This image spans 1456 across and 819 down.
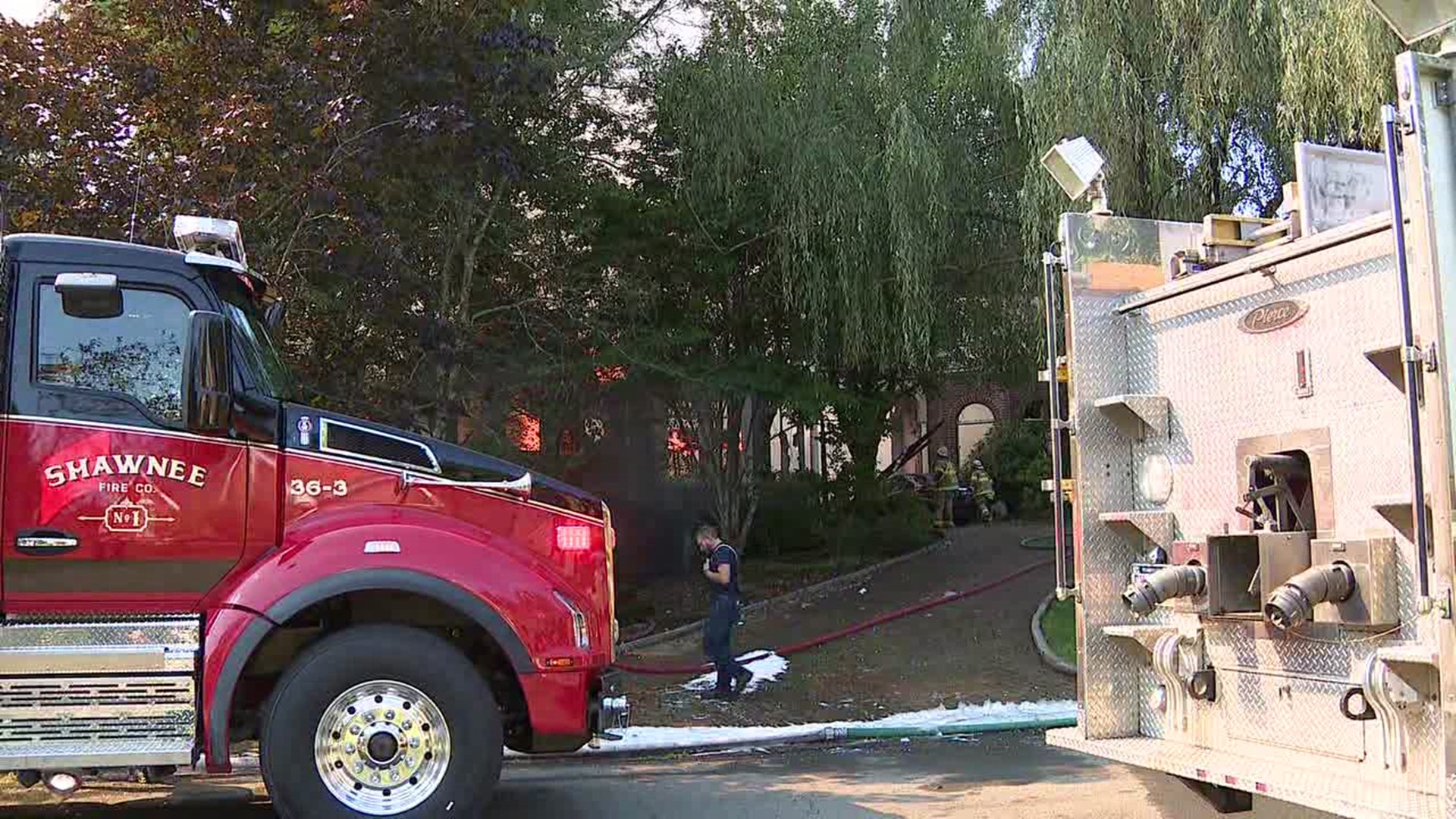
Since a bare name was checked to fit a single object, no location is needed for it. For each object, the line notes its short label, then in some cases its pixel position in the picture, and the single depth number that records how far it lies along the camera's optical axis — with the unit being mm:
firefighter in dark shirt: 10227
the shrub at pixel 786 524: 18484
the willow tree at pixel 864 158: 13094
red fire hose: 11094
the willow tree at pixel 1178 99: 10922
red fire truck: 5527
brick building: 29297
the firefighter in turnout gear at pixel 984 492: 24047
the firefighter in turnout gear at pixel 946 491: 21875
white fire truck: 4078
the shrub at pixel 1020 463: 24891
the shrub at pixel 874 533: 17234
